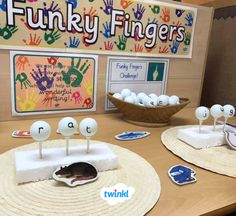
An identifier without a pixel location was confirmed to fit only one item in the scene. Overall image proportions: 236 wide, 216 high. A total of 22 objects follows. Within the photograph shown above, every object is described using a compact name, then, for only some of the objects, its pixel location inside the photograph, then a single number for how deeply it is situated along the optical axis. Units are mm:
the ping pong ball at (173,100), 794
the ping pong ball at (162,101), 771
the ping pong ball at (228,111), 687
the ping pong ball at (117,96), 808
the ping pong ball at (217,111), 687
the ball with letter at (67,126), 476
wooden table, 397
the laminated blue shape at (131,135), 656
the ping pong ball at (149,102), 756
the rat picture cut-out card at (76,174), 424
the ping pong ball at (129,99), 777
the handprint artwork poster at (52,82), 725
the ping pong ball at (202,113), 663
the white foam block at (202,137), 610
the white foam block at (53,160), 423
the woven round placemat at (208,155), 520
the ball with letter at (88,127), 495
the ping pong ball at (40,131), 456
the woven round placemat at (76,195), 360
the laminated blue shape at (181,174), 465
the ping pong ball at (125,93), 823
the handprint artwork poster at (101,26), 688
